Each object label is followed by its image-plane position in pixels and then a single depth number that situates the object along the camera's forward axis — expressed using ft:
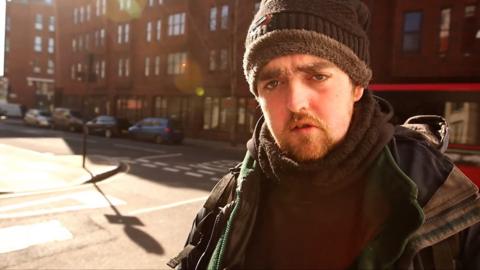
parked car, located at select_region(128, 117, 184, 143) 73.72
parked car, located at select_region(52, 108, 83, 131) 97.60
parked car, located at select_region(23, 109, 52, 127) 108.27
